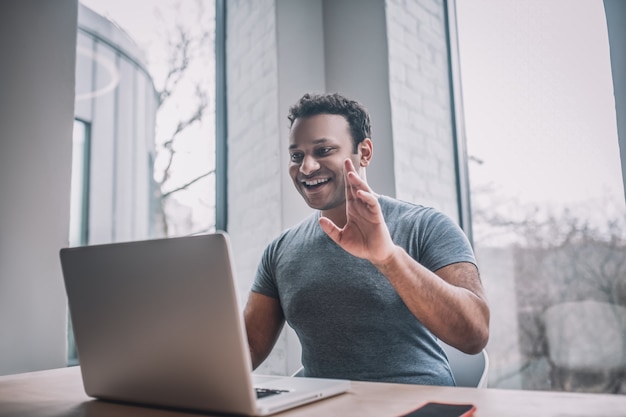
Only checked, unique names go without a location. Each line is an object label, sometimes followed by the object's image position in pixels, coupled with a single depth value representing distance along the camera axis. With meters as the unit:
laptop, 0.69
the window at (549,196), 1.76
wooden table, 0.73
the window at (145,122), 2.18
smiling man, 1.09
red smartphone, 0.68
